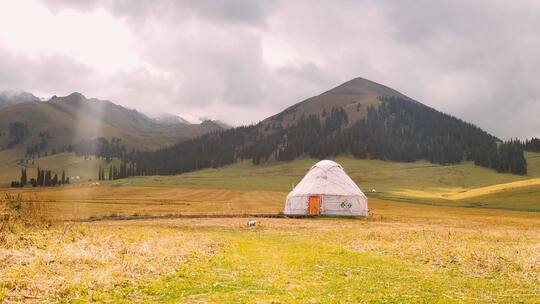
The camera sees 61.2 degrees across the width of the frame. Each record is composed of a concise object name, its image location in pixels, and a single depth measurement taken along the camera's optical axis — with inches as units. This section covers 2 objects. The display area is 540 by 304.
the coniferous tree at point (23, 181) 7156.5
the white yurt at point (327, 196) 2234.3
